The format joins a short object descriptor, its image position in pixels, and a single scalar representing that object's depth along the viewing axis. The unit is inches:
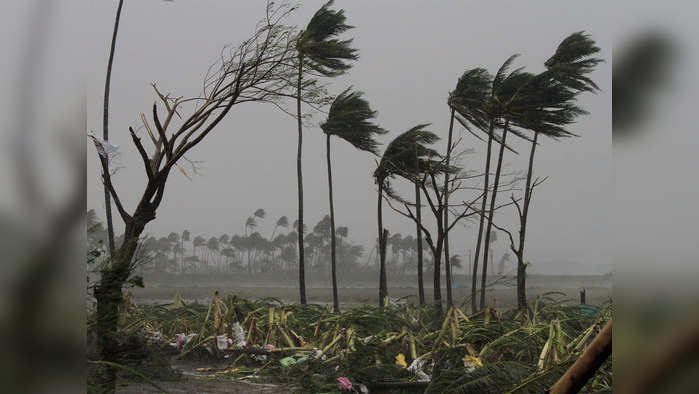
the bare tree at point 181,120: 81.7
